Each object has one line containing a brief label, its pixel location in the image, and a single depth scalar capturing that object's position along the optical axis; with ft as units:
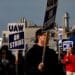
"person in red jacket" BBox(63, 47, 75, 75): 63.87
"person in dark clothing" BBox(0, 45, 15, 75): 47.74
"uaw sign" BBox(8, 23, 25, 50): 52.08
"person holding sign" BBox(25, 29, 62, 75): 37.45
